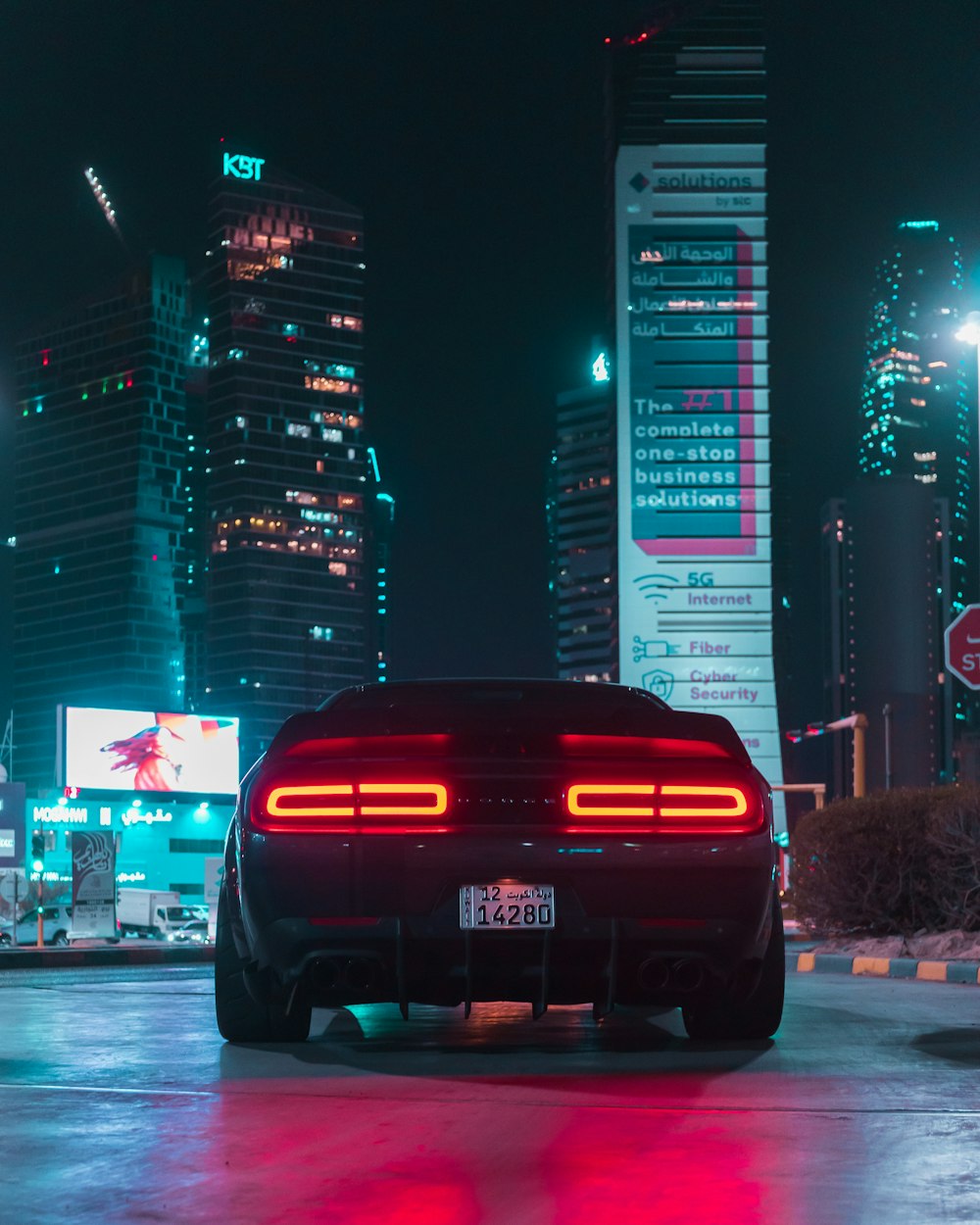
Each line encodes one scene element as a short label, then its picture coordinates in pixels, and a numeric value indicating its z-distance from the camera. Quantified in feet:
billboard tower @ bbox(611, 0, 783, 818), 317.42
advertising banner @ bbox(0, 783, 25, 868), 128.57
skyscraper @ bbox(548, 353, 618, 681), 318.65
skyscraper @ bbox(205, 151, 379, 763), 608.60
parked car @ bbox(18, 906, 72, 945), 149.80
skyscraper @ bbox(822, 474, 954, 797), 615.57
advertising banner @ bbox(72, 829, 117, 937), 88.89
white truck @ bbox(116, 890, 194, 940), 167.32
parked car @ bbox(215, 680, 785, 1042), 18.25
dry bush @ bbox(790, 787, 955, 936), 51.55
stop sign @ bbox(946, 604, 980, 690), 57.21
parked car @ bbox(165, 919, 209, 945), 162.40
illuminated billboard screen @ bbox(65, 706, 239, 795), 263.29
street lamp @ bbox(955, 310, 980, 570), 71.87
